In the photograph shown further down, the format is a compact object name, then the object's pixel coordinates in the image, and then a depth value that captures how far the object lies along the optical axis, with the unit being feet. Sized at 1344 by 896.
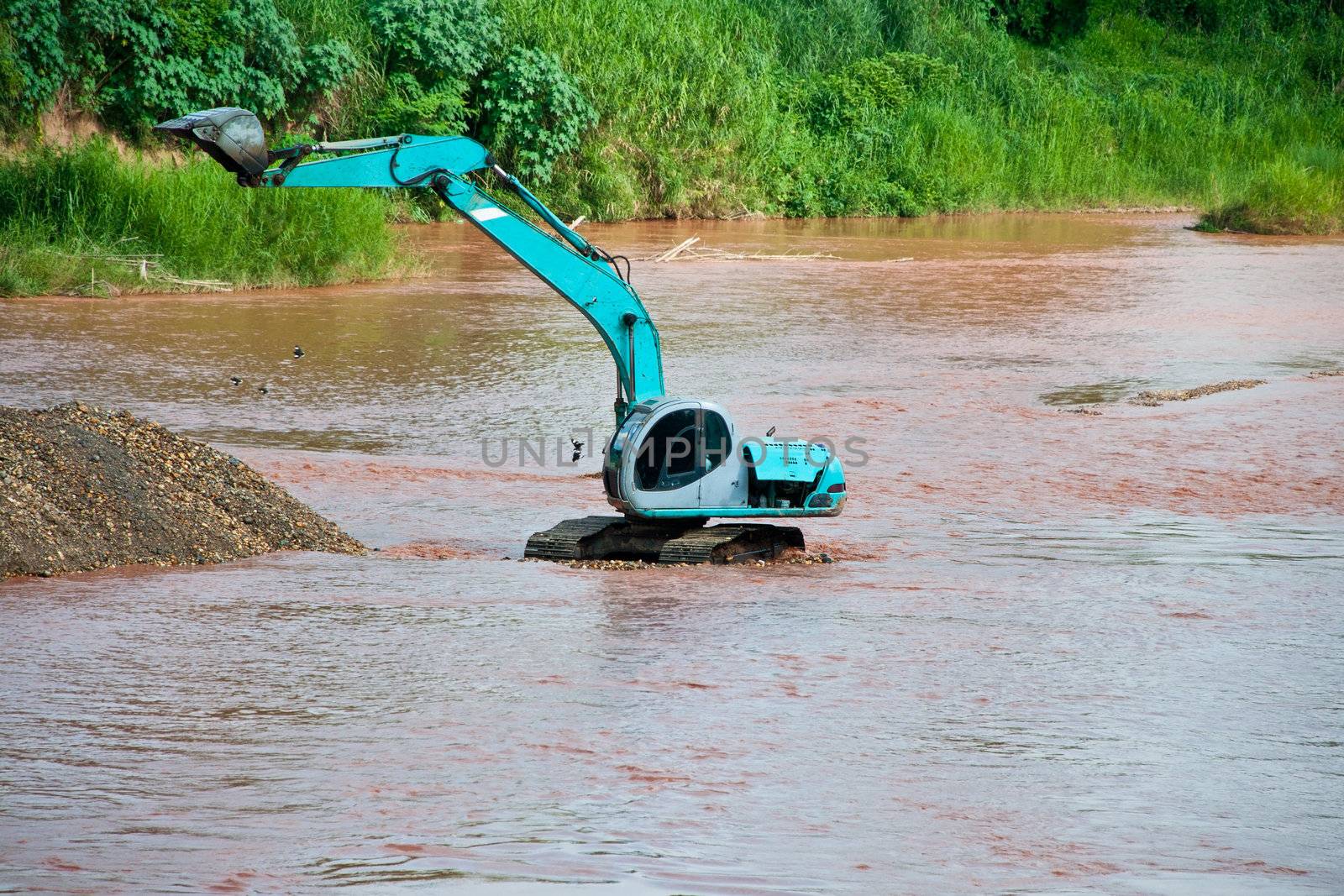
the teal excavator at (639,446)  59.31
